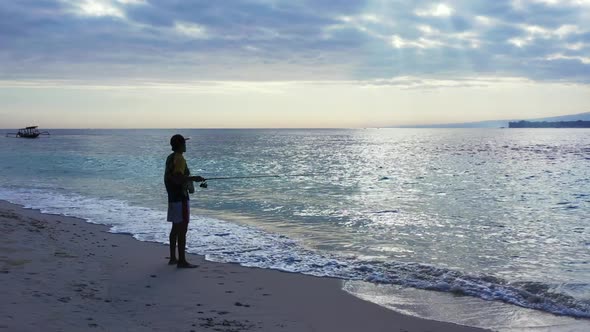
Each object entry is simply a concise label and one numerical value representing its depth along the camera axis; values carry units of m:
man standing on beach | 7.79
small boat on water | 106.25
